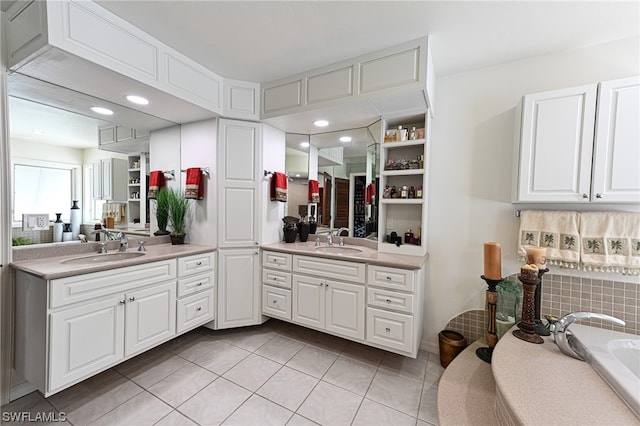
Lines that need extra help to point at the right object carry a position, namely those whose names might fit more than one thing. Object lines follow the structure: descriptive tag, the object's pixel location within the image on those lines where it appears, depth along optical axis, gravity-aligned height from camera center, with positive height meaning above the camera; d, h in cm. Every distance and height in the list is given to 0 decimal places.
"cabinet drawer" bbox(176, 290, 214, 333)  223 -101
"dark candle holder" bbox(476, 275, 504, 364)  186 -84
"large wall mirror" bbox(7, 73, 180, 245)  181 +41
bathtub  111 -77
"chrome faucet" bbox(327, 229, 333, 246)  276 -37
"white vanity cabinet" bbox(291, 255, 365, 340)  216 -81
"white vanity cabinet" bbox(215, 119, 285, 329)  252 -15
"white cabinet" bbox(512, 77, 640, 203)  159 +45
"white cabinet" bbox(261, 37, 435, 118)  184 +99
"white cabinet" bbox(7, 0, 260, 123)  144 +93
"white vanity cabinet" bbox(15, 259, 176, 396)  152 -83
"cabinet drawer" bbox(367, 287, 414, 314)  197 -74
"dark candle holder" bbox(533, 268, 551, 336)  167 -72
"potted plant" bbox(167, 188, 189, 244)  263 -14
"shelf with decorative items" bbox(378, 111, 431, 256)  226 +22
